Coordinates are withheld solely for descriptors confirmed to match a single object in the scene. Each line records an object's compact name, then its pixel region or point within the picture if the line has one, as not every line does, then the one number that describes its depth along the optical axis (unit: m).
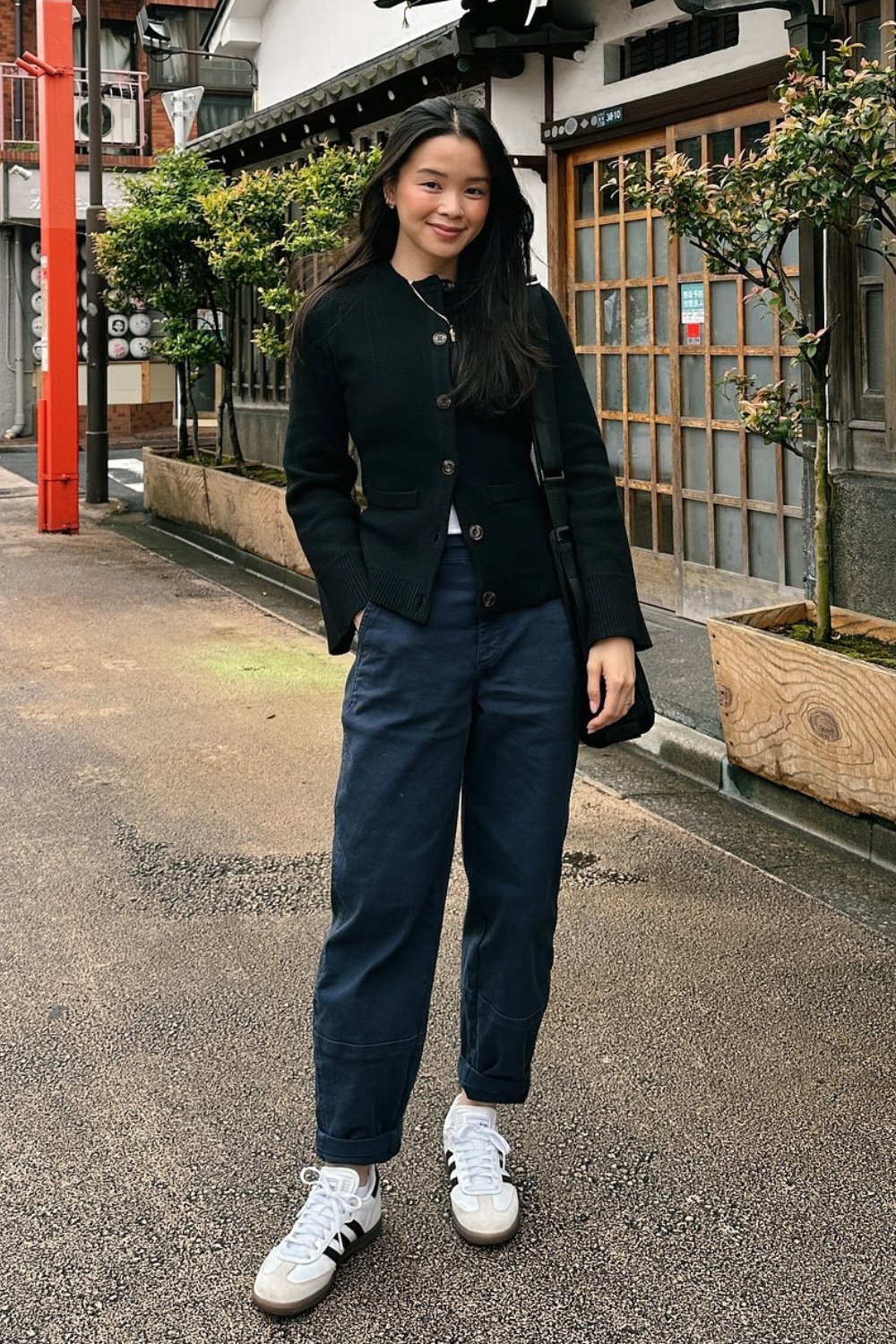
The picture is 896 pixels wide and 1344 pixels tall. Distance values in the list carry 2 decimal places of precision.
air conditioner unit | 27.30
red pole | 14.66
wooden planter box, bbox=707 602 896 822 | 5.48
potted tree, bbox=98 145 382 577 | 11.51
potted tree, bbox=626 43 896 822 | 5.40
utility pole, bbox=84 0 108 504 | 16.25
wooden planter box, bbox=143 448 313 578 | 12.07
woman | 3.07
